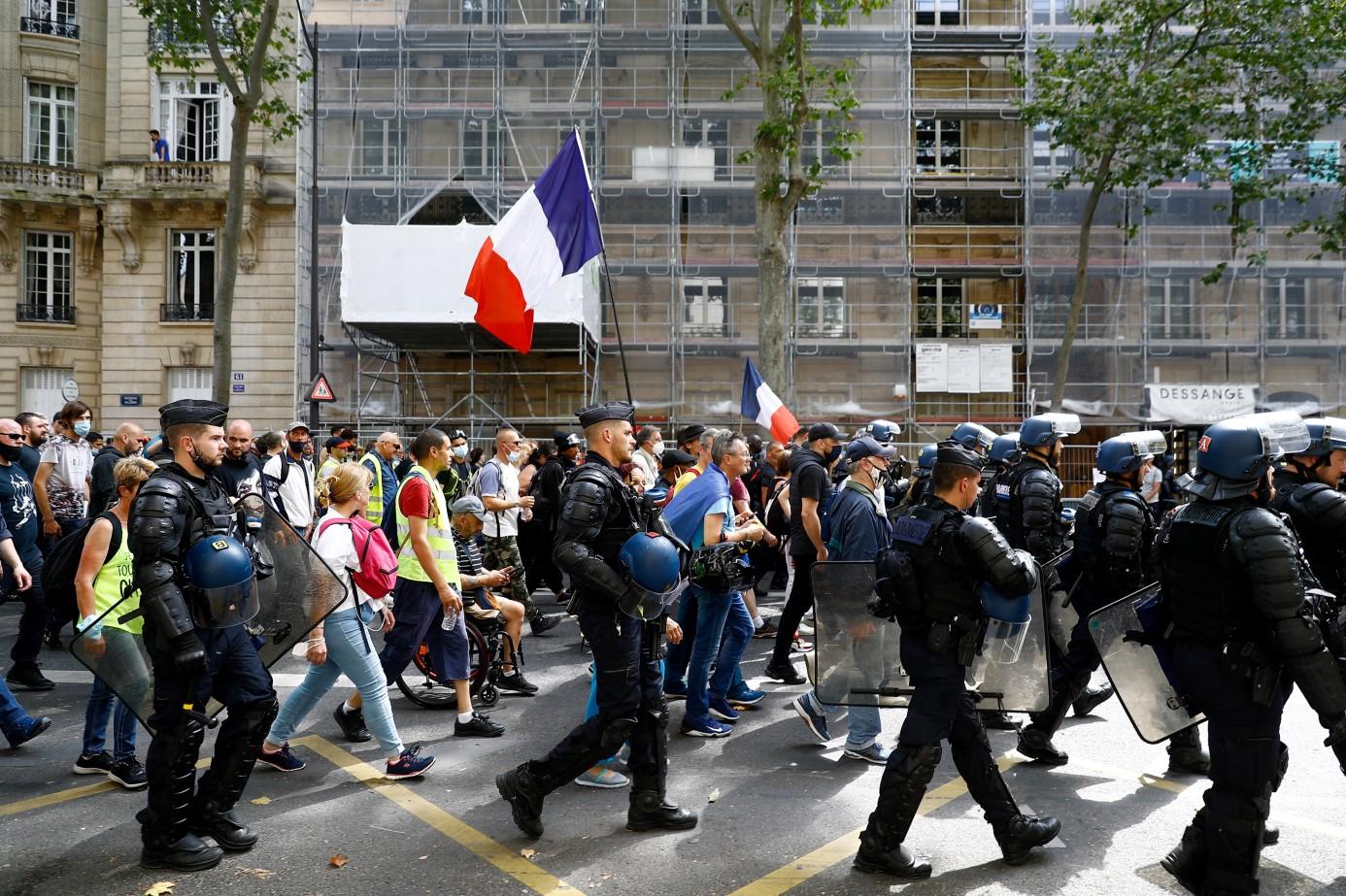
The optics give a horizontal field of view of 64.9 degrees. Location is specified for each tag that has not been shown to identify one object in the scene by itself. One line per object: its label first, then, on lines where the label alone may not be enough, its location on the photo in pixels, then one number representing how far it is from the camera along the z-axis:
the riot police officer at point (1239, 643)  3.60
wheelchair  6.95
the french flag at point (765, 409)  10.84
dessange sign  21.08
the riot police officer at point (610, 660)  4.48
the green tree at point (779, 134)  15.66
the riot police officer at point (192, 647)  4.15
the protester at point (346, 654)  5.33
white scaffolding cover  17.75
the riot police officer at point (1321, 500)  4.55
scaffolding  21.00
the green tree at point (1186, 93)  17.83
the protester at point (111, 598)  5.25
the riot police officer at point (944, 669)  4.11
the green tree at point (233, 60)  15.49
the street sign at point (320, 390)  17.42
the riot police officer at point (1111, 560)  5.50
